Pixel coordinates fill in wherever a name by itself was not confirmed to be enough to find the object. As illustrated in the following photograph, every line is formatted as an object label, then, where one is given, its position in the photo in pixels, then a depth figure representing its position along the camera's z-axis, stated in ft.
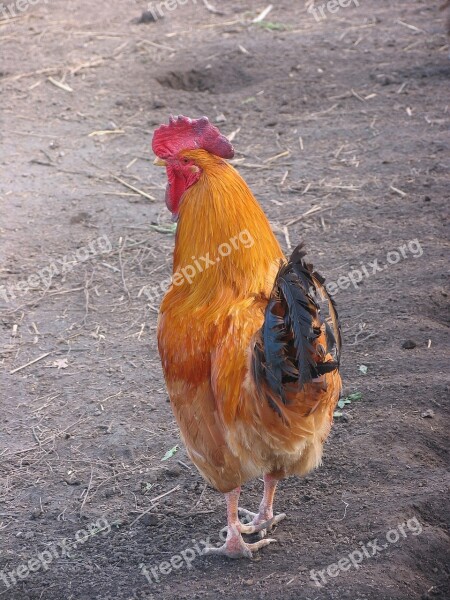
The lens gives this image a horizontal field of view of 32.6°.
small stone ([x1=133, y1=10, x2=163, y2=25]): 35.96
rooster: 10.81
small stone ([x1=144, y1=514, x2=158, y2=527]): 14.20
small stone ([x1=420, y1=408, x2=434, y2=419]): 15.56
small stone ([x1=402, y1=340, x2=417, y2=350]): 17.35
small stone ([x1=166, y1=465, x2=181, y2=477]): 15.19
